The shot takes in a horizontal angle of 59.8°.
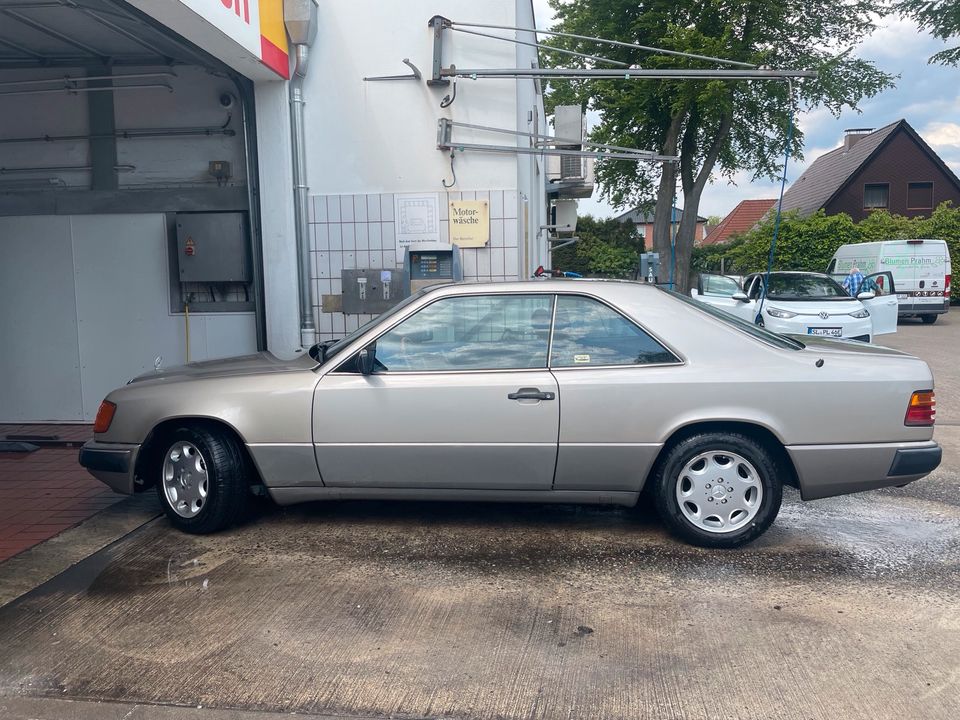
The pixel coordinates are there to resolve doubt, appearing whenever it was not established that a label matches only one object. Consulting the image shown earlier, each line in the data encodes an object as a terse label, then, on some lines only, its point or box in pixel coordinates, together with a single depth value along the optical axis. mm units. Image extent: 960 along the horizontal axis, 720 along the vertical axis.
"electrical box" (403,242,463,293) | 8109
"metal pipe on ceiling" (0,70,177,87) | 8047
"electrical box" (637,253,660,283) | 24419
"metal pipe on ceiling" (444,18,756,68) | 7793
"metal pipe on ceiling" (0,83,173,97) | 8188
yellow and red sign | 6169
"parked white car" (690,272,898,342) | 11763
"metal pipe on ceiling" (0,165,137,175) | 8414
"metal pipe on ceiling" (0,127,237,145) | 8320
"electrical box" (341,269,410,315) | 8078
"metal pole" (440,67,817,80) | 7698
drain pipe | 7910
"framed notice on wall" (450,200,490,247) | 8234
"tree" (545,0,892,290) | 18469
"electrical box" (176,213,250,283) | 8172
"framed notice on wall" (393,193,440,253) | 8273
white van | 21328
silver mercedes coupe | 4465
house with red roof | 58719
